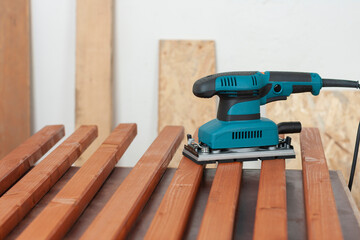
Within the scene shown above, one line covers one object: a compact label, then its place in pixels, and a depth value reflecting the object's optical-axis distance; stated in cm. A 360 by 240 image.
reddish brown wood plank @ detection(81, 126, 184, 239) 105
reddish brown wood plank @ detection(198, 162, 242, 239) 104
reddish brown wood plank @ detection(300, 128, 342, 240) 104
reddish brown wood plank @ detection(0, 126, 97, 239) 111
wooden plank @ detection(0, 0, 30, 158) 214
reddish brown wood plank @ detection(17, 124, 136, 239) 106
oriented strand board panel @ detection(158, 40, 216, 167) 218
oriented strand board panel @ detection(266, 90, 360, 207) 206
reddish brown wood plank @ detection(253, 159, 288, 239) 104
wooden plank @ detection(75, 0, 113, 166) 218
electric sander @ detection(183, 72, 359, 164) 130
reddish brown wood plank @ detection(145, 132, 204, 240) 105
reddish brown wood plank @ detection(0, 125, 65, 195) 125
